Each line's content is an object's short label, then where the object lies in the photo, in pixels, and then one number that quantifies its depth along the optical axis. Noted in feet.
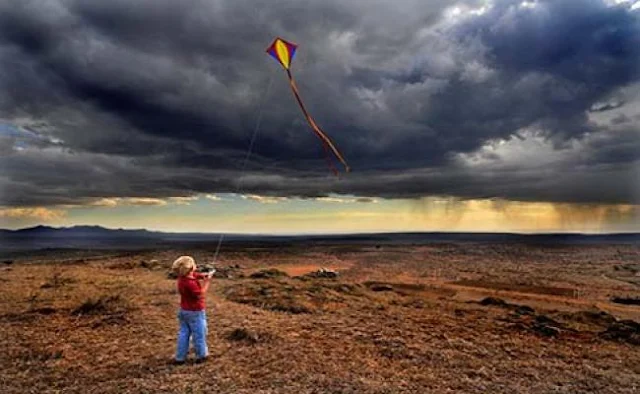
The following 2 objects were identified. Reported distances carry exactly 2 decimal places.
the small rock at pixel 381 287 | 76.98
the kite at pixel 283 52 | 44.21
